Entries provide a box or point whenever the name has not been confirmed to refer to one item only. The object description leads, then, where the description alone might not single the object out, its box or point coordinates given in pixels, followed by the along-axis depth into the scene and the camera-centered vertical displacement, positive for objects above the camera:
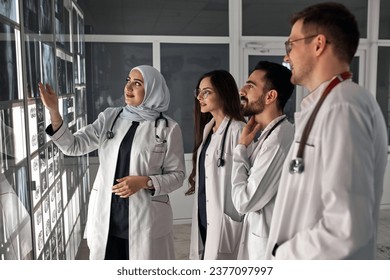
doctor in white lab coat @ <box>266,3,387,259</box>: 0.80 -0.12
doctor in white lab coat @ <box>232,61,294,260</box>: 1.38 -0.20
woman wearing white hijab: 1.74 -0.32
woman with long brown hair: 1.80 -0.35
